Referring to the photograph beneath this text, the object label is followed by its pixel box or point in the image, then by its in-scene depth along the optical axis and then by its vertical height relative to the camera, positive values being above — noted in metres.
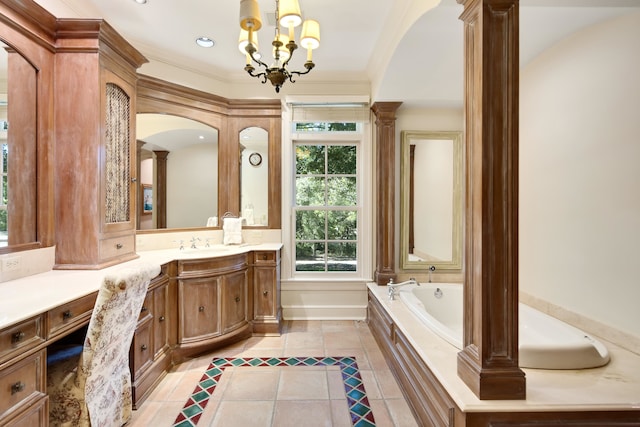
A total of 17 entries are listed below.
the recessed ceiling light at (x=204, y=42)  2.89 +1.61
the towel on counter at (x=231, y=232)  3.44 -0.22
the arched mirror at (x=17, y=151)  1.84 +0.37
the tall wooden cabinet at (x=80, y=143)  2.09 +0.47
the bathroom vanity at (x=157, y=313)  1.25 -0.67
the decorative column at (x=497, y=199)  1.33 +0.06
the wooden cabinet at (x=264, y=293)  3.21 -0.84
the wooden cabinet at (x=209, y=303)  2.67 -0.83
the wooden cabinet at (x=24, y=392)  1.18 -0.73
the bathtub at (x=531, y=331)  1.67 -0.80
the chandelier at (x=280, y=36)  1.78 +1.12
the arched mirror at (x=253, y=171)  3.64 +0.48
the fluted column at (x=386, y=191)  3.43 +0.23
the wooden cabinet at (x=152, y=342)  2.09 -0.96
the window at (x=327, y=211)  3.76 +0.01
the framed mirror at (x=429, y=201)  3.56 +0.13
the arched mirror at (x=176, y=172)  3.05 +0.42
